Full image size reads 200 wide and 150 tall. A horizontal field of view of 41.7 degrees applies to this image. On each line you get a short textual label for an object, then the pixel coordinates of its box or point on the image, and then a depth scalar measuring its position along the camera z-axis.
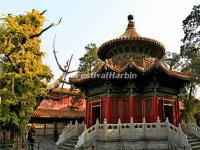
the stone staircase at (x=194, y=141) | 16.42
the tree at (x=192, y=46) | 18.69
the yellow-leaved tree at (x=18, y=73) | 16.34
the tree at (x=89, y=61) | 31.21
